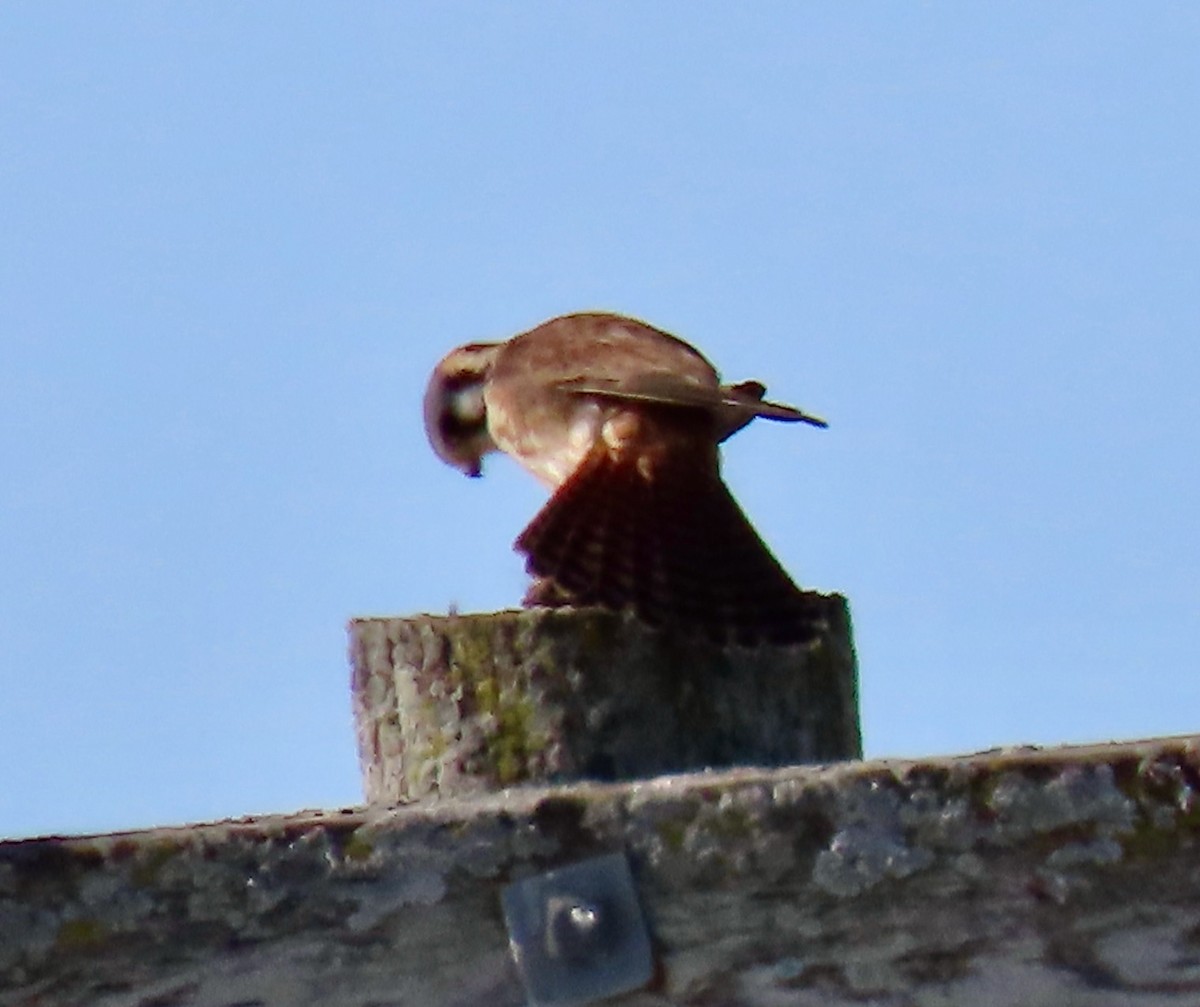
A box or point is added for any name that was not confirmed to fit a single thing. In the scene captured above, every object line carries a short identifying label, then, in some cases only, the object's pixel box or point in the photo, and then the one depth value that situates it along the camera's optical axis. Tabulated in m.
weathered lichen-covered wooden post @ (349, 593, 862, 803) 5.23
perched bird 6.49
